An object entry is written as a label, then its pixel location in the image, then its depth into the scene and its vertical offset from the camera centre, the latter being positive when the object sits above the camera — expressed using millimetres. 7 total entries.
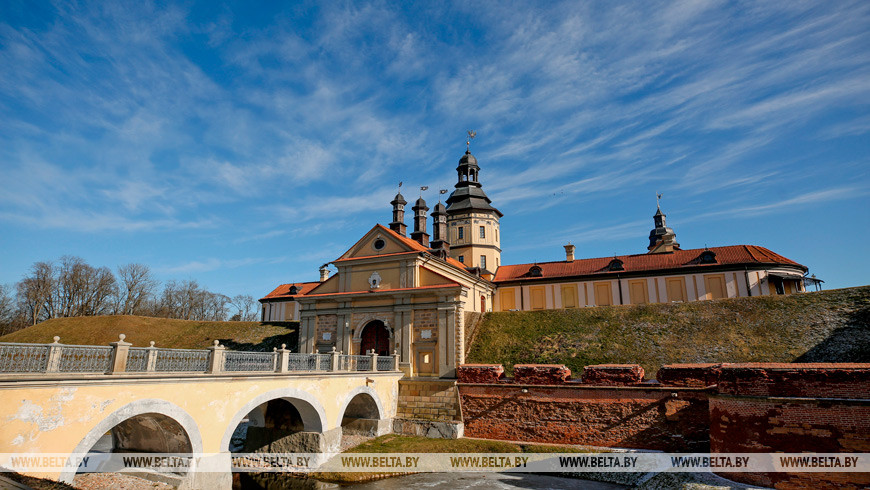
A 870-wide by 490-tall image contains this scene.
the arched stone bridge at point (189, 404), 8617 -1263
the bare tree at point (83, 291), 47531 +6513
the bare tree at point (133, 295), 51812 +6567
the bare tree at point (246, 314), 76438 +6387
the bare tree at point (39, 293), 46438 +5994
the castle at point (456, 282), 23516 +4676
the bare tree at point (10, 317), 48722 +3884
